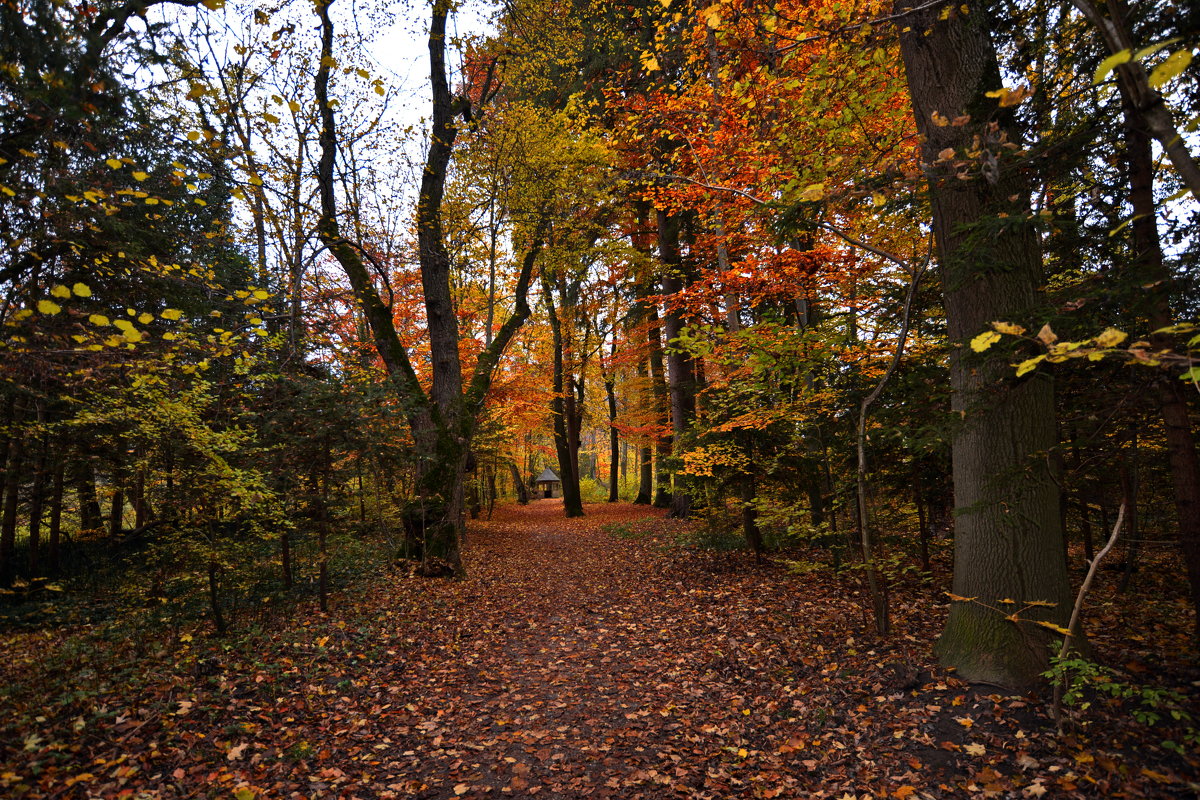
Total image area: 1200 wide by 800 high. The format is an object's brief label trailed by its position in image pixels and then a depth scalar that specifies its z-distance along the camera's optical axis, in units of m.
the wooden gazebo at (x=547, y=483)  33.09
